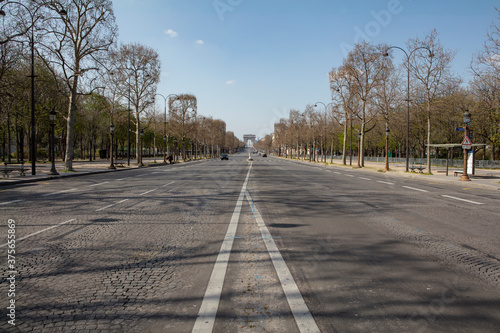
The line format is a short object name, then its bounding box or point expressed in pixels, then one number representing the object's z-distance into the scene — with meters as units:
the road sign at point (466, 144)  22.88
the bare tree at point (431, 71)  32.25
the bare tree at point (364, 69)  45.06
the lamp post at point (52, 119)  25.28
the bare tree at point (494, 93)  23.50
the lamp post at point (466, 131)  23.03
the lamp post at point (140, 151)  47.17
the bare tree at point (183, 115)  80.56
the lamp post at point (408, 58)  32.28
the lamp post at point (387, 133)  36.95
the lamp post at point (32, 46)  23.00
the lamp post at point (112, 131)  37.77
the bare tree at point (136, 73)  47.22
